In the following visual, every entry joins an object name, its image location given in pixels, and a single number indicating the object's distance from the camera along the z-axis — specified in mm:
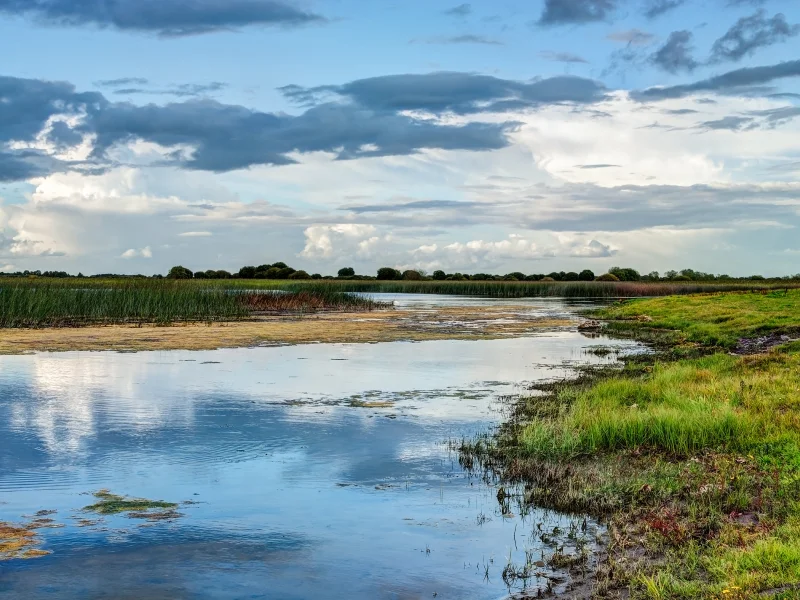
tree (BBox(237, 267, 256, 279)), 106688
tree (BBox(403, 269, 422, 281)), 113112
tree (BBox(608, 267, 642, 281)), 108669
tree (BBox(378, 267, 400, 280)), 111812
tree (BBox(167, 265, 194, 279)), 80175
